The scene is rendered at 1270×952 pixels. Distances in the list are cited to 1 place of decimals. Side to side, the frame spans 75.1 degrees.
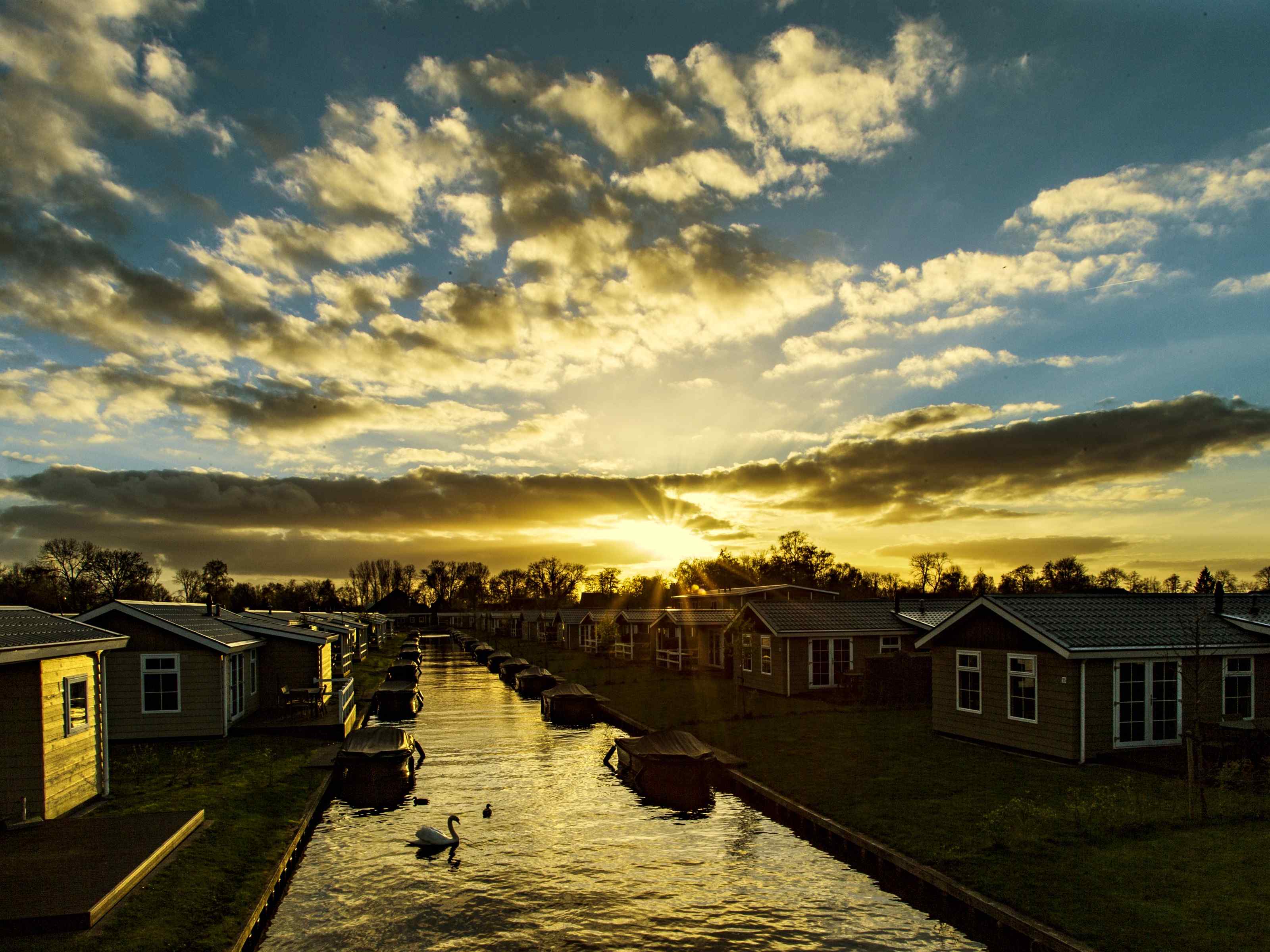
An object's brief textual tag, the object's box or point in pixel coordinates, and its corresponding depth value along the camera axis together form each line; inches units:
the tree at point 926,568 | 5708.7
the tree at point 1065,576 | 4726.9
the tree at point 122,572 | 4965.6
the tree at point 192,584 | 6028.5
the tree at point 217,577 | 5994.1
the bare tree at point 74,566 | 4889.3
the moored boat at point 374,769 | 928.9
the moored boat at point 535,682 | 1969.7
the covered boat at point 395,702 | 1610.5
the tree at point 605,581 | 7121.1
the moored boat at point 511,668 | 2250.2
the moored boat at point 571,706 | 1515.7
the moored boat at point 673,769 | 882.8
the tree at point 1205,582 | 2036.2
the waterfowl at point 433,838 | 741.3
